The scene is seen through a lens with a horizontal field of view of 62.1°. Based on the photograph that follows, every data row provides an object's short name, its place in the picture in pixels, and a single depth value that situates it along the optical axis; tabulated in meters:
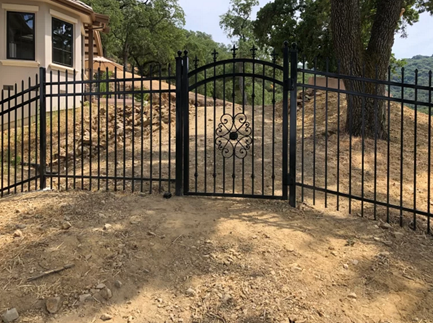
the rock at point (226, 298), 2.81
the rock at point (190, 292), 2.89
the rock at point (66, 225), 3.82
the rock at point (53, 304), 2.70
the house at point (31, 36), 10.98
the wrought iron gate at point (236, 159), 4.46
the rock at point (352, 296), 2.88
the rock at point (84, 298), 2.81
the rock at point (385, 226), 4.03
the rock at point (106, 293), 2.86
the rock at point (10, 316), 2.58
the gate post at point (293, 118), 4.33
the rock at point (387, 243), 3.67
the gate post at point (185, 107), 4.76
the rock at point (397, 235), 3.86
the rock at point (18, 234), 3.67
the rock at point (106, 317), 2.64
